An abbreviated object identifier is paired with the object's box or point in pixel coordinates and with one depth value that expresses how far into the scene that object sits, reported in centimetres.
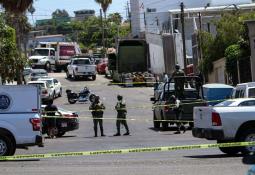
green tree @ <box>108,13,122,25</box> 14225
